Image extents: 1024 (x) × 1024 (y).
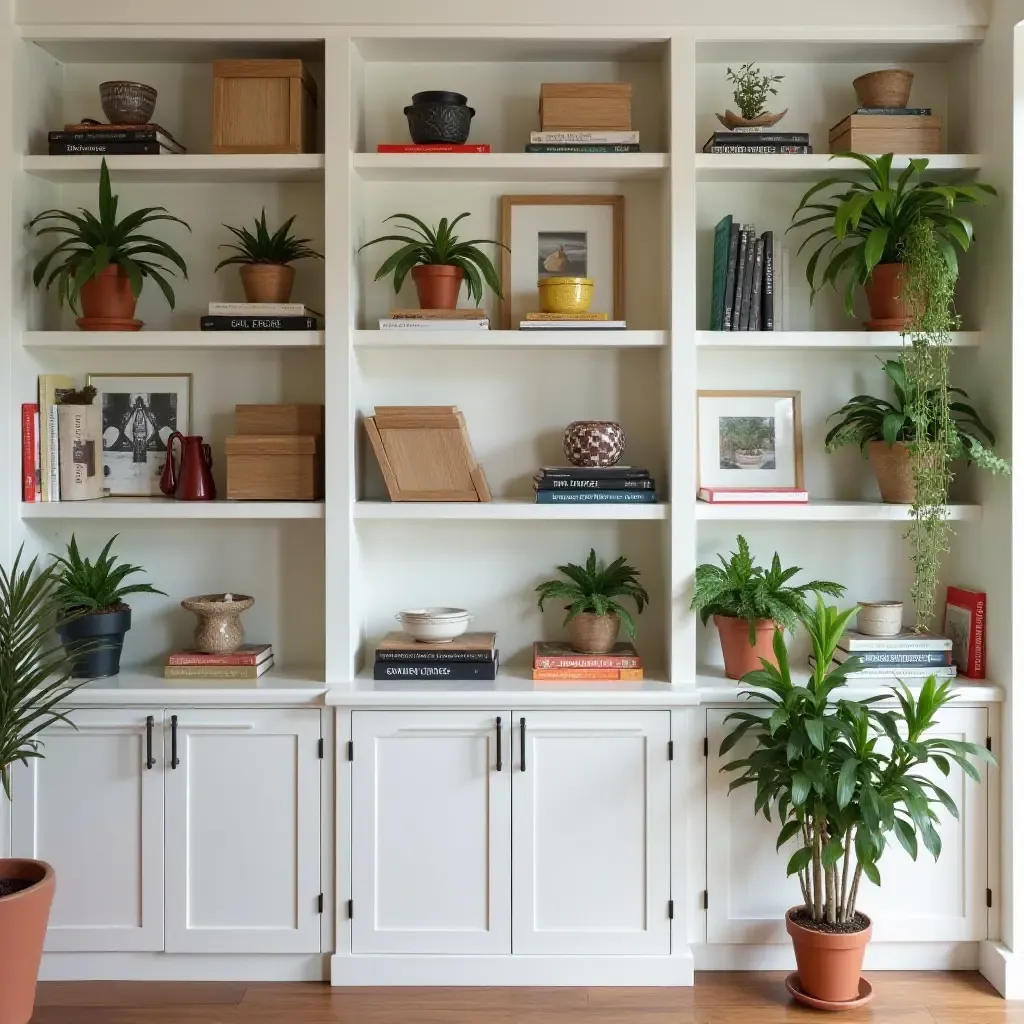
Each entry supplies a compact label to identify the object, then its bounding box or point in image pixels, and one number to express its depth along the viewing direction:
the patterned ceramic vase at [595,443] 3.10
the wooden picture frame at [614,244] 3.26
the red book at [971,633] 3.05
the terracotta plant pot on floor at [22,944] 2.52
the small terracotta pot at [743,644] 3.02
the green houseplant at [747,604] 2.96
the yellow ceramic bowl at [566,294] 3.07
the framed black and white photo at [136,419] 3.28
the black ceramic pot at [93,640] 2.99
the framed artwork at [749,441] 3.25
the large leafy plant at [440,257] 3.06
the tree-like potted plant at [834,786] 2.69
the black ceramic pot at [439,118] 3.02
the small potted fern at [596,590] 3.10
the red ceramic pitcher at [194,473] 3.14
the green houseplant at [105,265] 2.99
